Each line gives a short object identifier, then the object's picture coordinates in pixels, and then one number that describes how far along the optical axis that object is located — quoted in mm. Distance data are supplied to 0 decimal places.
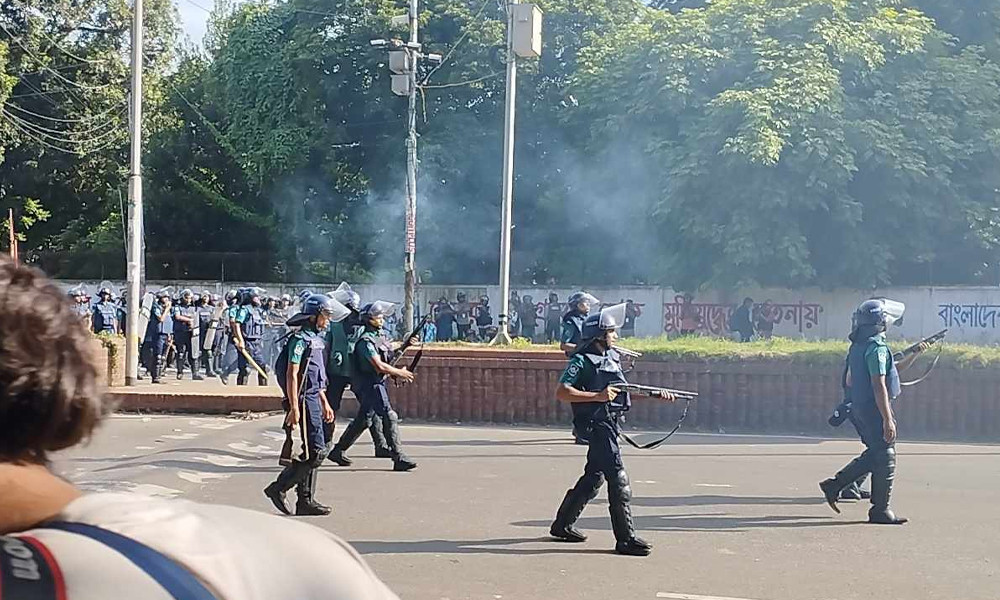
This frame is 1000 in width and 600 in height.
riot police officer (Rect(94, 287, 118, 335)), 22203
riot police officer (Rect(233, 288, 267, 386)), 18578
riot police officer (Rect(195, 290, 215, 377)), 22047
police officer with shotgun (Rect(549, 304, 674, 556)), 7453
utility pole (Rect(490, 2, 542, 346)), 18891
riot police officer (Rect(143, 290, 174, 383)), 19641
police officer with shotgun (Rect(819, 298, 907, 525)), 8625
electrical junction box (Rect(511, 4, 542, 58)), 18859
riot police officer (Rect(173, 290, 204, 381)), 21000
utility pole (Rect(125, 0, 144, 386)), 17547
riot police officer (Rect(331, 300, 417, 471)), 10500
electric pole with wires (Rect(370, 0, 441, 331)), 20734
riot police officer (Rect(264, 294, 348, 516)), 8383
